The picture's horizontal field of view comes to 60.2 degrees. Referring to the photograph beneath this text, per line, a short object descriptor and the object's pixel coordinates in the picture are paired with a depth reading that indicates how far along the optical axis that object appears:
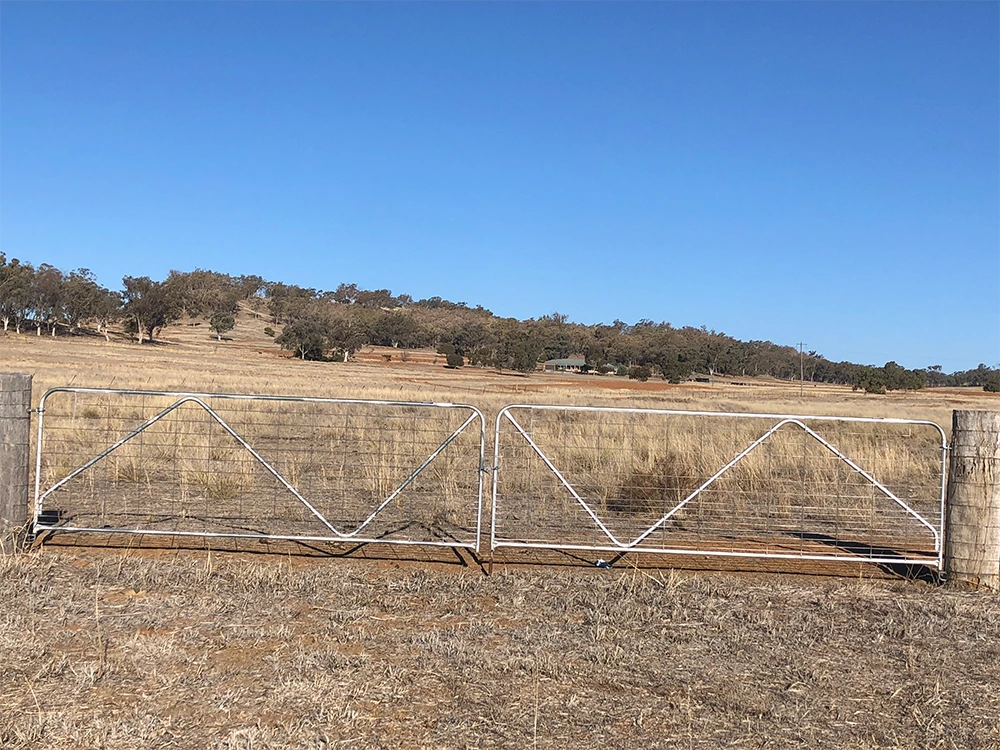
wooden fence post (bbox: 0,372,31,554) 7.68
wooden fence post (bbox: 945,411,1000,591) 7.63
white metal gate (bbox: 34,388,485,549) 9.38
